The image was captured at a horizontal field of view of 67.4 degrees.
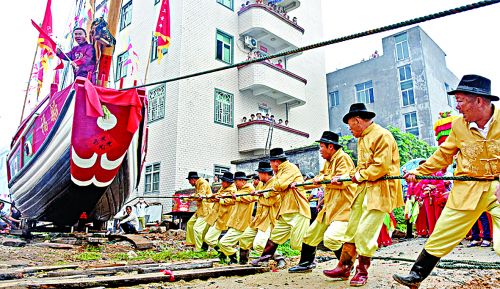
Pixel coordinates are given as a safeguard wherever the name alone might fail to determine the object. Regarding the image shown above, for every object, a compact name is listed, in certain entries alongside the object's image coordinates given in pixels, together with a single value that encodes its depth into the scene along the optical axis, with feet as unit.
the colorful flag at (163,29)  29.91
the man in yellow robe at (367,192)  13.16
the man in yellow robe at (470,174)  10.27
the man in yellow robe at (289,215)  18.70
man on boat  31.78
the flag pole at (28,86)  39.50
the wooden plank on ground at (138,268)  18.09
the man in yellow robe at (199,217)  28.89
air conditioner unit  57.57
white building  50.16
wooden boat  28.89
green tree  52.26
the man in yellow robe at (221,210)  26.07
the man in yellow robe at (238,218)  22.35
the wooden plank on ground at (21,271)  16.98
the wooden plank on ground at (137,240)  30.56
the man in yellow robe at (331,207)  15.37
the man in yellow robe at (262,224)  21.18
